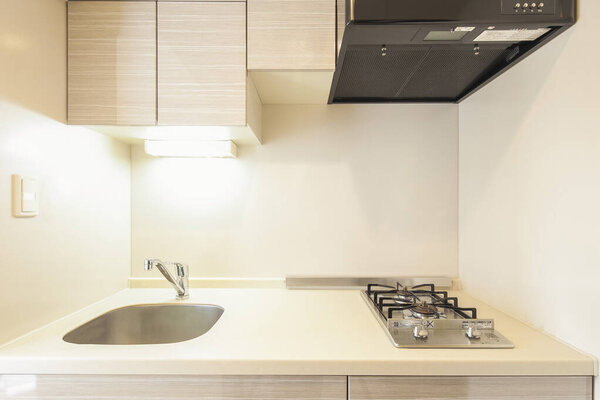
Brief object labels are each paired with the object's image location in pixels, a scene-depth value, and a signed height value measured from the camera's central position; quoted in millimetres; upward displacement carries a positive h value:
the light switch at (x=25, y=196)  994 +21
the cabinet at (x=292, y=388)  920 -491
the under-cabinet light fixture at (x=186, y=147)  1486 +240
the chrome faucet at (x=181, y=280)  1469 -330
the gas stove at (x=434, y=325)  999 -389
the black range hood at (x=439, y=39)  951 +494
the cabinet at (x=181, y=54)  1224 +526
